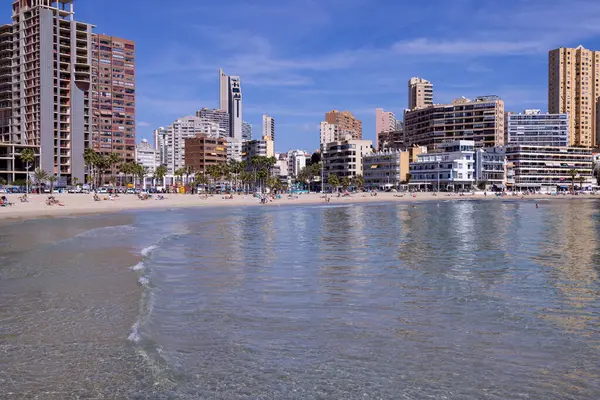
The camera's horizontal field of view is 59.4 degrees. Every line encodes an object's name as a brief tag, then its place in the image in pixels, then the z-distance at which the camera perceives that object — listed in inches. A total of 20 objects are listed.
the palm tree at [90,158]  4461.1
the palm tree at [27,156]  4072.3
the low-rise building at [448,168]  5880.9
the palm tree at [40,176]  4244.6
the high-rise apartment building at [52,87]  4643.2
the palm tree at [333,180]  6309.1
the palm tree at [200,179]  6043.3
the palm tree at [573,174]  6205.7
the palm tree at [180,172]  6314.0
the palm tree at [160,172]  5884.8
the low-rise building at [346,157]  6924.2
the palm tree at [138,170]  5324.8
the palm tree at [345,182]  6412.4
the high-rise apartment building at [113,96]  6136.8
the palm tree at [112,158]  4697.3
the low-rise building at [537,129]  7337.6
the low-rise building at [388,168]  6407.5
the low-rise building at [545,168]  6427.2
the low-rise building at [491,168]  5960.6
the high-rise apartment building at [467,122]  6742.1
